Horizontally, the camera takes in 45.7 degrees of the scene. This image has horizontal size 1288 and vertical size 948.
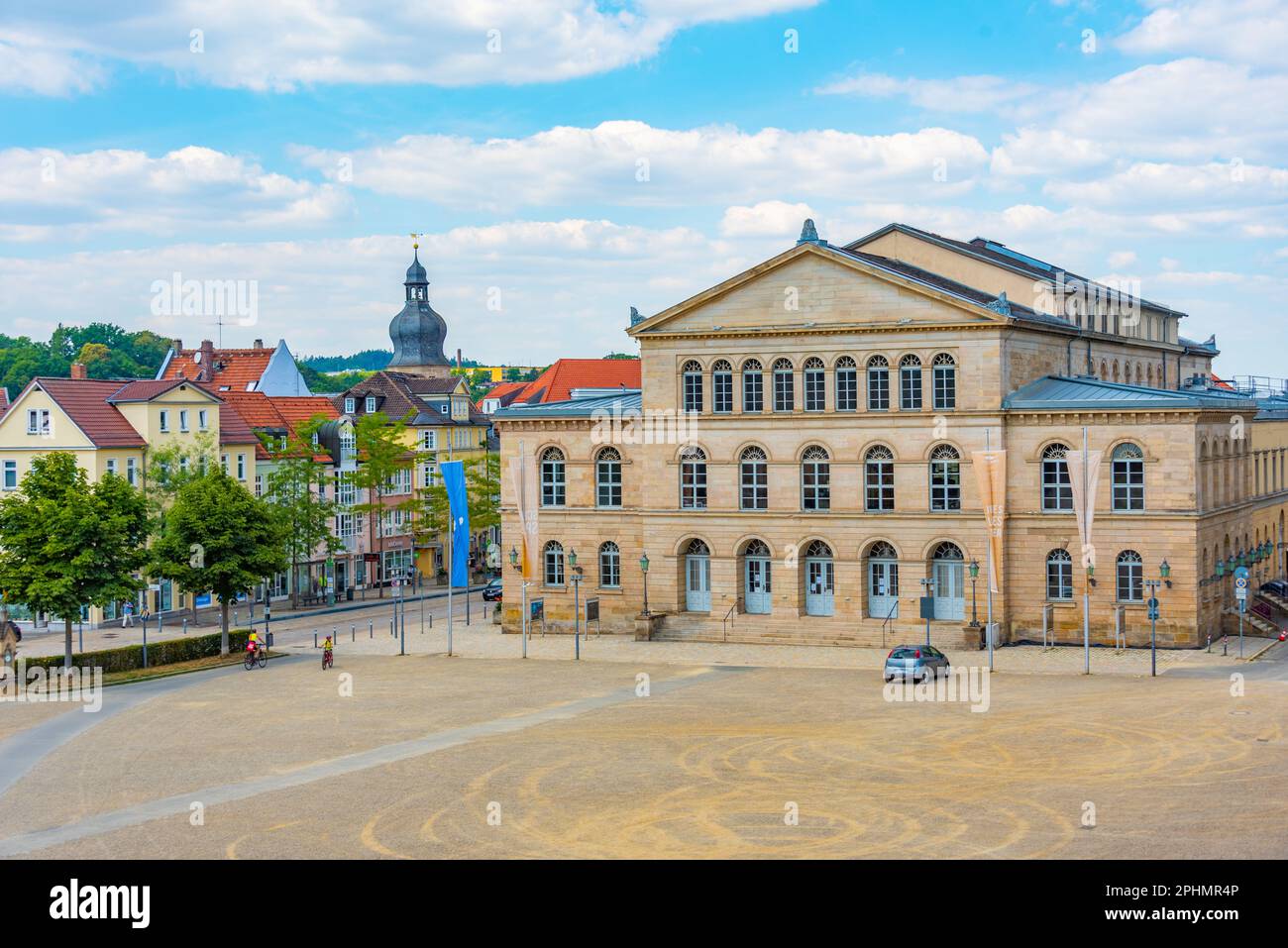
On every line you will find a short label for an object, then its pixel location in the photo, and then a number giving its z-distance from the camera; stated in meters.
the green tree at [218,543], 63.28
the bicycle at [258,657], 61.78
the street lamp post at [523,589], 63.53
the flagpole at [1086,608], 53.24
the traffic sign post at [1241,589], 56.34
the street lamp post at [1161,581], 57.62
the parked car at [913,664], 52.66
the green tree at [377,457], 97.94
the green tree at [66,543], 57.38
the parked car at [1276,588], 71.85
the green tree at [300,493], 88.75
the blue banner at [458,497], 66.75
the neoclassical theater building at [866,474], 60.91
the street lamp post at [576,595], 62.47
